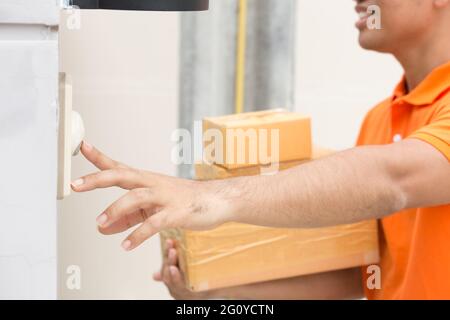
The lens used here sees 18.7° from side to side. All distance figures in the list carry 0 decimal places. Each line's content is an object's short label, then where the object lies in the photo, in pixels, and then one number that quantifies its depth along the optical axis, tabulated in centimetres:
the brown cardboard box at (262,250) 205
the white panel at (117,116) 224
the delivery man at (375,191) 164
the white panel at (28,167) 147
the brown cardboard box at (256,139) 196
